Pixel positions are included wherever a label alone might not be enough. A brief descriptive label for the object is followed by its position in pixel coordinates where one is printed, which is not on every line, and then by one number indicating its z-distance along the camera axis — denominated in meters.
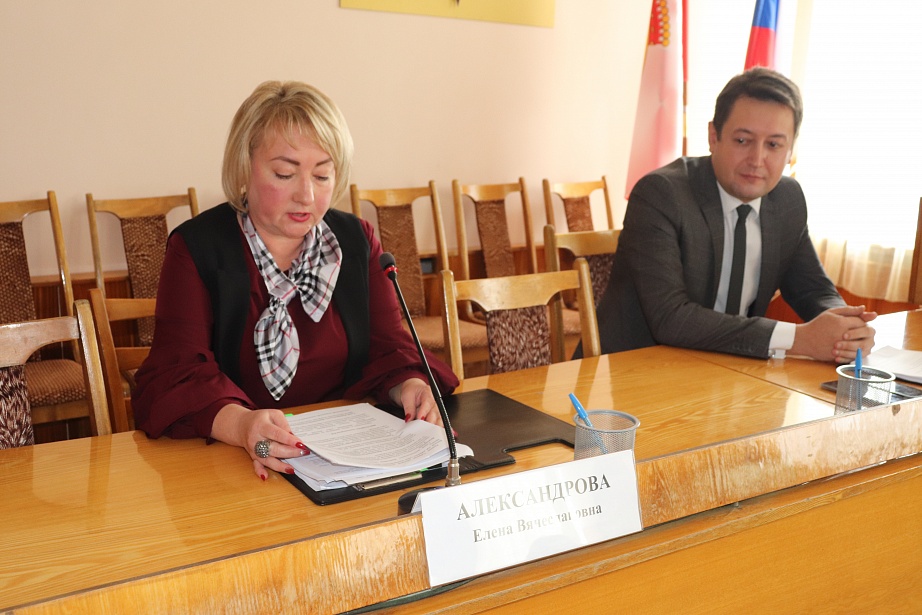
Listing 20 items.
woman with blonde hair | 1.56
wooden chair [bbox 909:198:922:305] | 2.61
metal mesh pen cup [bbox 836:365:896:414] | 1.48
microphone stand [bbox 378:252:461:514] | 0.96
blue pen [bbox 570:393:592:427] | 1.07
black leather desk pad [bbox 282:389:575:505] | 1.16
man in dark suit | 2.10
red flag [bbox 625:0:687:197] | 4.12
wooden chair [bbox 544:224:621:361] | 2.43
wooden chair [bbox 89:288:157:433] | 1.75
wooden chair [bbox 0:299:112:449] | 1.50
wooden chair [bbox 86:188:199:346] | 3.19
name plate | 0.85
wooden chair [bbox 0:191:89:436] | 2.69
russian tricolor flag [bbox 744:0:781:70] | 4.15
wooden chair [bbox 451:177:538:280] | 3.92
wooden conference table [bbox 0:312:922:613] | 0.82
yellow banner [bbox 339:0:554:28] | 3.71
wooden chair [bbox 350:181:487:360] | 3.62
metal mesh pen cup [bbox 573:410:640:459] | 1.05
